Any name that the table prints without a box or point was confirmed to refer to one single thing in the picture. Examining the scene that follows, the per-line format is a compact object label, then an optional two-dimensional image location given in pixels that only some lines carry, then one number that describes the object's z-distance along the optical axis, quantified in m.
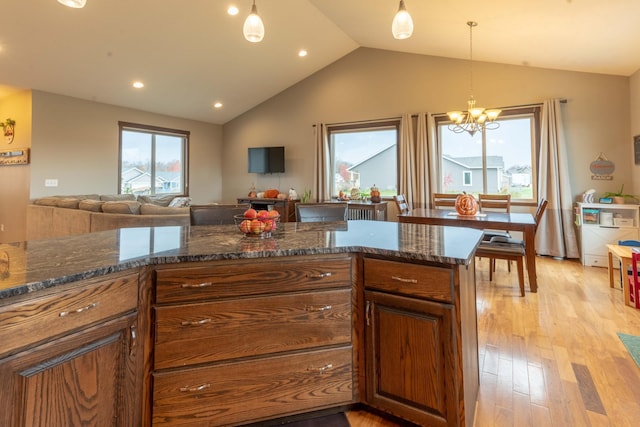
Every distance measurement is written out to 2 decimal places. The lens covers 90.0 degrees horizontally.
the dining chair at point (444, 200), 4.32
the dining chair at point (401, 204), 4.21
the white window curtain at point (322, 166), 6.54
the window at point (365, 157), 6.09
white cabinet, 4.12
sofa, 3.74
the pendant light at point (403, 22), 1.95
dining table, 3.23
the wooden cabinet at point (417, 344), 1.31
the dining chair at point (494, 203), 4.12
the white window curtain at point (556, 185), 4.66
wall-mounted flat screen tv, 6.97
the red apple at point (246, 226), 1.74
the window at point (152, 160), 6.35
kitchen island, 1.11
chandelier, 3.95
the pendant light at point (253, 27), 2.10
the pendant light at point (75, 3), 1.59
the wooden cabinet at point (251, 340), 1.31
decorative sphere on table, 3.69
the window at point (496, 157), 5.04
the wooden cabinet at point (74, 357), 0.89
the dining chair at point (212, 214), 2.35
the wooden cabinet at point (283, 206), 6.48
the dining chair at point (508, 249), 3.23
